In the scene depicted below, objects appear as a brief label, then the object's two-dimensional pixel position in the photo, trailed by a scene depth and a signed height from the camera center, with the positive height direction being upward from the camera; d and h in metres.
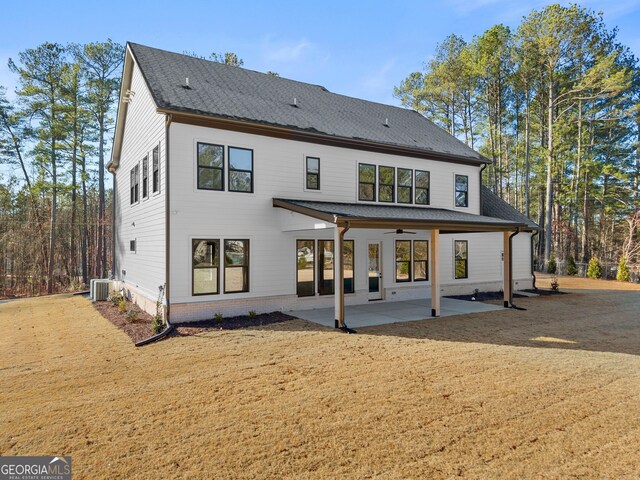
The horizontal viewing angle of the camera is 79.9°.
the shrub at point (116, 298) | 13.02 -1.70
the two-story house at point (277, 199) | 10.19 +1.63
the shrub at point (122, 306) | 11.87 -1.78
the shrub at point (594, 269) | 22.62 -1.32
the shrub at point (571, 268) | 24.52 -1.35
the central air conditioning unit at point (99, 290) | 14.92 -1.60
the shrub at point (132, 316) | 10.28 -1.81
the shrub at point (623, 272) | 21.30 -1.45
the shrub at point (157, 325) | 8.92 -1.79
